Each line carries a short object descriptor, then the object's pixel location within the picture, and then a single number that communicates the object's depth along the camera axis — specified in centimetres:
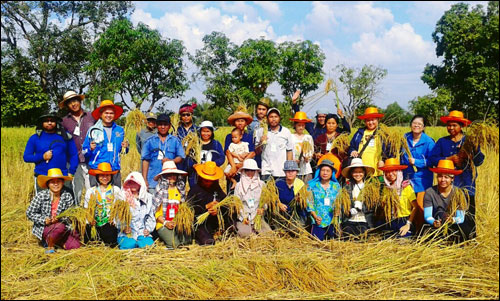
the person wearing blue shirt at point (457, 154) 476
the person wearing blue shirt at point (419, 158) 502
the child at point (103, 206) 459
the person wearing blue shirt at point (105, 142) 497
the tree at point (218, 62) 2900
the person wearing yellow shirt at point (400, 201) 474
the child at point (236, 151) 534
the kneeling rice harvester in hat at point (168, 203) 470
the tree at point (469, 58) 2434
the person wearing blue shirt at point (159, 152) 520
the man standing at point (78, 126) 511
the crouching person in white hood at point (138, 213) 467
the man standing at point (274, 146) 542
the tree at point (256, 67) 2911
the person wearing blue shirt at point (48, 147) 496
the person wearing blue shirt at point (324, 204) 484
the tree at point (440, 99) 2302
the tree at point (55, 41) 2294
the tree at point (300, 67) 3053
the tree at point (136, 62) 2184
